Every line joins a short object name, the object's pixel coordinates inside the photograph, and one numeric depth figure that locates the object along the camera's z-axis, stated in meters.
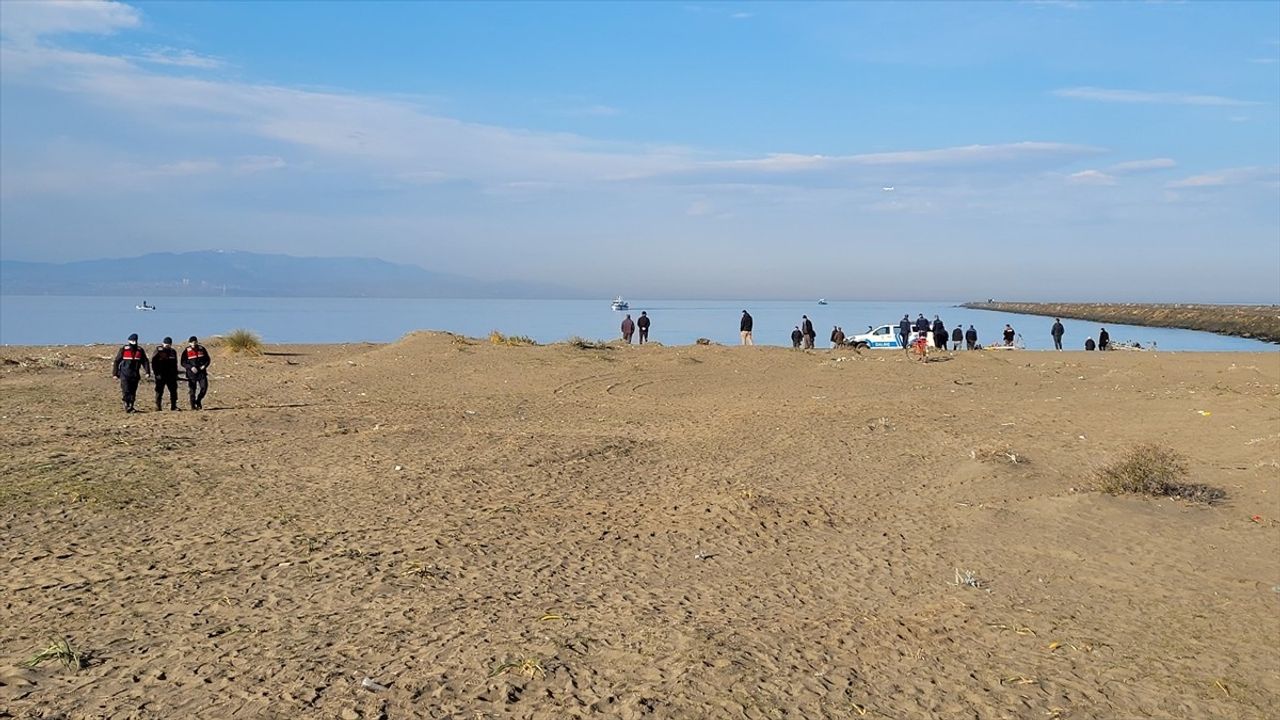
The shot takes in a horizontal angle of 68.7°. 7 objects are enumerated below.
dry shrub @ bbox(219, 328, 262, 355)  34.53
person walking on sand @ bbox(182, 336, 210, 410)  19.27
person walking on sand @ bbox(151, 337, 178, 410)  19.03
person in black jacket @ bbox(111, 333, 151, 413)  18.61
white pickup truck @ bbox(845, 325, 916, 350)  42.75
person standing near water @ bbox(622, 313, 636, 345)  41.12
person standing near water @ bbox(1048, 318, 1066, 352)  43.19
